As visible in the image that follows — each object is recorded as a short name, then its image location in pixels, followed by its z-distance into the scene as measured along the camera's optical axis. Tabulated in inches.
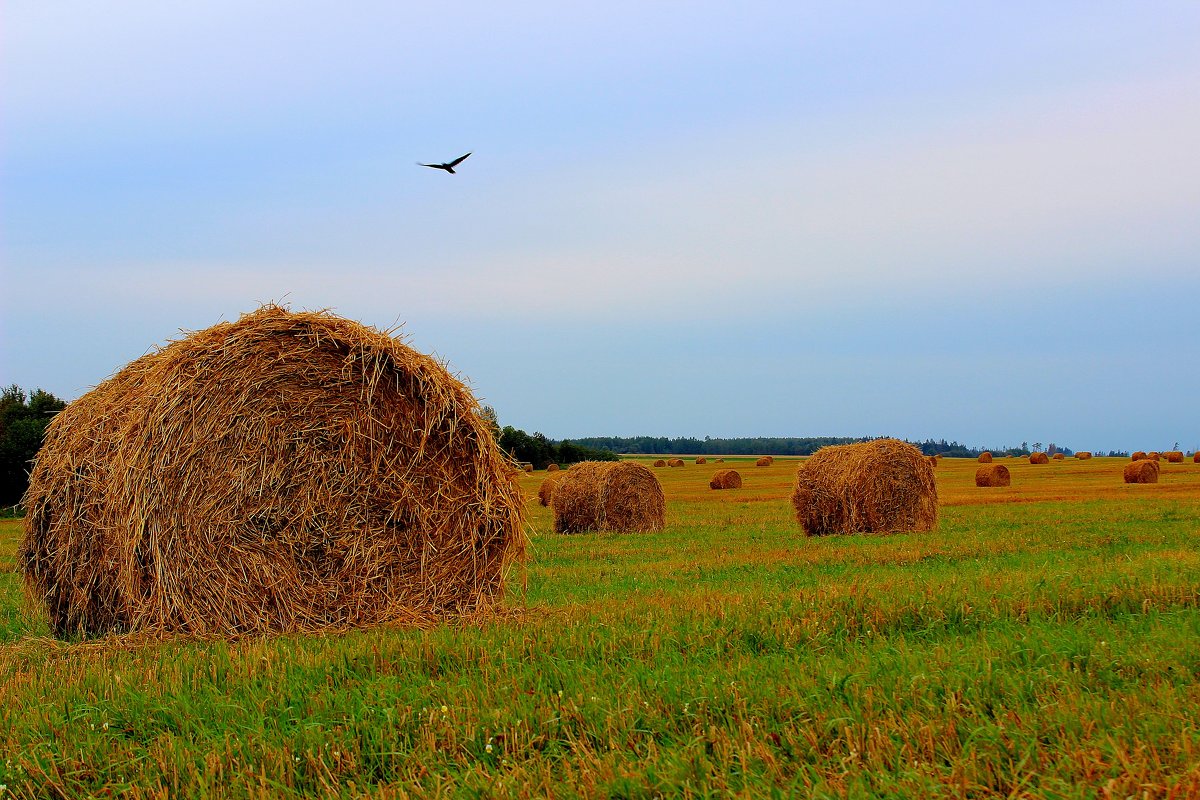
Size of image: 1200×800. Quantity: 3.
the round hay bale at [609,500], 888.9
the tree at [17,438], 1683.1
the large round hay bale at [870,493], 767.7
